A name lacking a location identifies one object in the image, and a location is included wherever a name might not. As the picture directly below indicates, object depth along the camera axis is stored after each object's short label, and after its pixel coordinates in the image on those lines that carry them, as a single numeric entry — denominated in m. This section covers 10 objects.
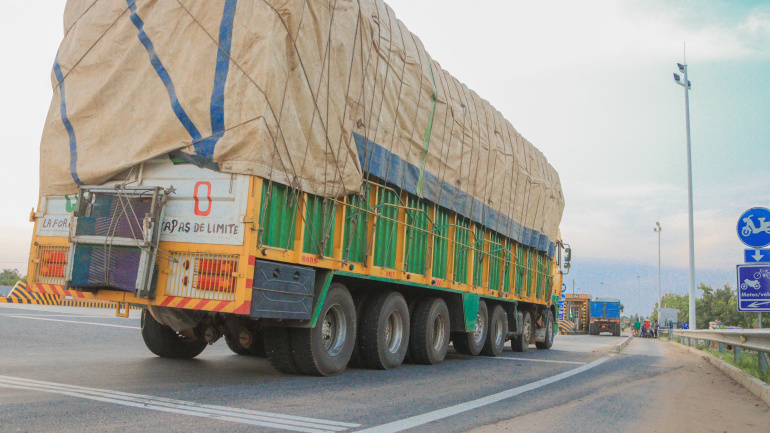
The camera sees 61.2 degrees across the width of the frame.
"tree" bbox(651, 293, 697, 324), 108.94
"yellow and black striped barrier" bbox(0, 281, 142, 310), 25.69
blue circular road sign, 9.12
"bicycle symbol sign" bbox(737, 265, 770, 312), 9.23
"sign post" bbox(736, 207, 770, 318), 9.20
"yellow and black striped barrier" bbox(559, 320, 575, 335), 39.16
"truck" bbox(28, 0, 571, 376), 6.57
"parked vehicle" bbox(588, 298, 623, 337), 43.44
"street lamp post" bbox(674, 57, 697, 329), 24.75
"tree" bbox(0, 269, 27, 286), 76.17
